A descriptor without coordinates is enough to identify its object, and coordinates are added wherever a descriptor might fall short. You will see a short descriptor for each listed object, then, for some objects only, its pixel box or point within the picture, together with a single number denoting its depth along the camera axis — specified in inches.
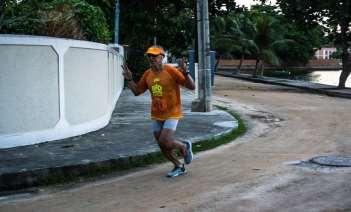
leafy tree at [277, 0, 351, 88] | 1035.9
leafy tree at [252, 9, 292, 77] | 1582.2
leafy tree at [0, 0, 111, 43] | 446.3
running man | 298.8
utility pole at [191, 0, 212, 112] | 595.5
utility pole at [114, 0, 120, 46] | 888.0
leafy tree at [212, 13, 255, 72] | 1669.5
